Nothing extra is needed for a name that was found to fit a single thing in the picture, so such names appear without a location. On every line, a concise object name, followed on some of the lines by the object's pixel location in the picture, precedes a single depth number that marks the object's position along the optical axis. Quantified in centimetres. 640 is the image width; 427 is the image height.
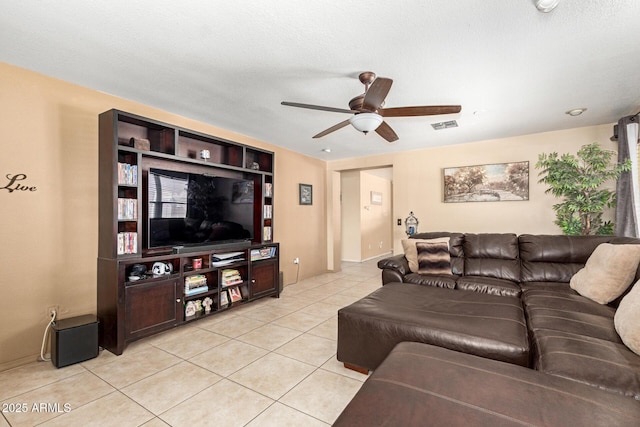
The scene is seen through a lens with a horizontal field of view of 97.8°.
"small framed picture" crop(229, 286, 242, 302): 348
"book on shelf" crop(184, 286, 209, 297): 298
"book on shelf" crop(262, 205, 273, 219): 410
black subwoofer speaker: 217
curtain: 314
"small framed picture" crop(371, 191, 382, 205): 794
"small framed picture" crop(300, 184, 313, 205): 525
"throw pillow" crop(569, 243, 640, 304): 212
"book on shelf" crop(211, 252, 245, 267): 330
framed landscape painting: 420
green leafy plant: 316
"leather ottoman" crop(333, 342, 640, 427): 94
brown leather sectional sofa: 116
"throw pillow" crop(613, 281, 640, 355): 141
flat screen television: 288
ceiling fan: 210
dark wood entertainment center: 248
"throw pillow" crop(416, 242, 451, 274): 331
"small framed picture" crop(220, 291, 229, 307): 336
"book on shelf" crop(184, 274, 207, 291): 301
